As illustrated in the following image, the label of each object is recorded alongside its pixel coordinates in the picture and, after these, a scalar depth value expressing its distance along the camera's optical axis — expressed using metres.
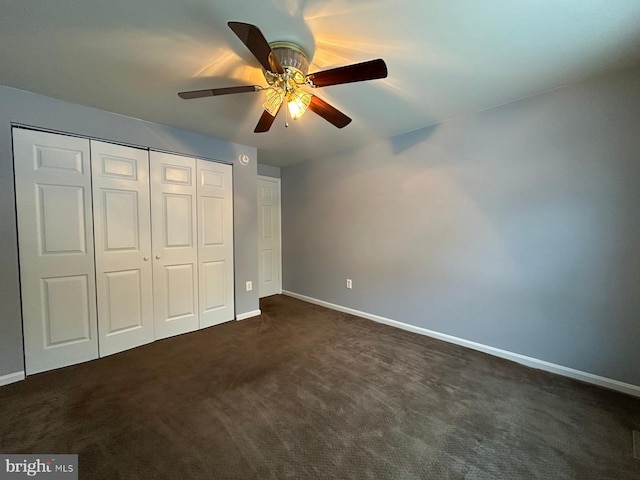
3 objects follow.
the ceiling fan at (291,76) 1.18
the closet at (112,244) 2.08
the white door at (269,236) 4.32
